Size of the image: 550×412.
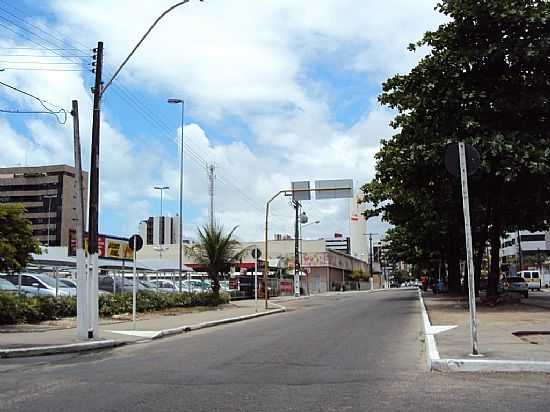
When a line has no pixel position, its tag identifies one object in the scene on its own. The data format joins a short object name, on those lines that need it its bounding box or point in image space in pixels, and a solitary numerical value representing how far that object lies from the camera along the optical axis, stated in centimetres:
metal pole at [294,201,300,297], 6144
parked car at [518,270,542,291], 7161
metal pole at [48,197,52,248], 10594
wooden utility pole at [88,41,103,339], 1642
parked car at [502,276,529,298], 4408
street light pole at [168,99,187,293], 3600
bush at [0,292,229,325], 2017
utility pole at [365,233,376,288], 11671
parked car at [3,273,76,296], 2402
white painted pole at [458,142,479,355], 1053
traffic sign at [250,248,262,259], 3178
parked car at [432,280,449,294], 6018
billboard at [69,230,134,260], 2995
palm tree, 3691
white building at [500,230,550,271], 12552
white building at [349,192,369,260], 15646
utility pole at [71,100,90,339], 1612
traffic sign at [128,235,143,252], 1880
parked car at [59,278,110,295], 2662
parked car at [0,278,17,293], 2245
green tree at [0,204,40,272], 1813
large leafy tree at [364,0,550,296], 2261
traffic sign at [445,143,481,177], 1080
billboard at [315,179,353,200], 3253
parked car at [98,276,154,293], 3111
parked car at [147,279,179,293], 3812
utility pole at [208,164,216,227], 5794
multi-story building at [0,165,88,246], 10799
